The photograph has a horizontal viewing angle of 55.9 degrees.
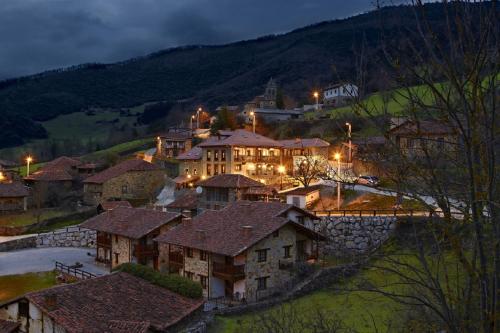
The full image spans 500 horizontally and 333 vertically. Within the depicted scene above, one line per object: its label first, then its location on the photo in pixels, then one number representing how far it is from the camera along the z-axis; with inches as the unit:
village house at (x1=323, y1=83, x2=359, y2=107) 4089.1
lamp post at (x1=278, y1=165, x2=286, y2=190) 2608.3
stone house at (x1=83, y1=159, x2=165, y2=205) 2714.1
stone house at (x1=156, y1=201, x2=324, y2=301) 1330.0
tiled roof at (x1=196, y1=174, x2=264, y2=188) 2018.1
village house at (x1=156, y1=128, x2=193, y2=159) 3488.7
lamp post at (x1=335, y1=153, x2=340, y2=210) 1833.2
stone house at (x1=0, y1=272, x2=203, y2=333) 884.0
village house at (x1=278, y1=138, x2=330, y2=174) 2600.9
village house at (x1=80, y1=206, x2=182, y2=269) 1648.6
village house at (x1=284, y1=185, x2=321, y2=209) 1945.1
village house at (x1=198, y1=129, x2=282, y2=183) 2588.6
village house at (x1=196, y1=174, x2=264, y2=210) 2030.0
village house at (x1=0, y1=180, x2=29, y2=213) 2571.4
